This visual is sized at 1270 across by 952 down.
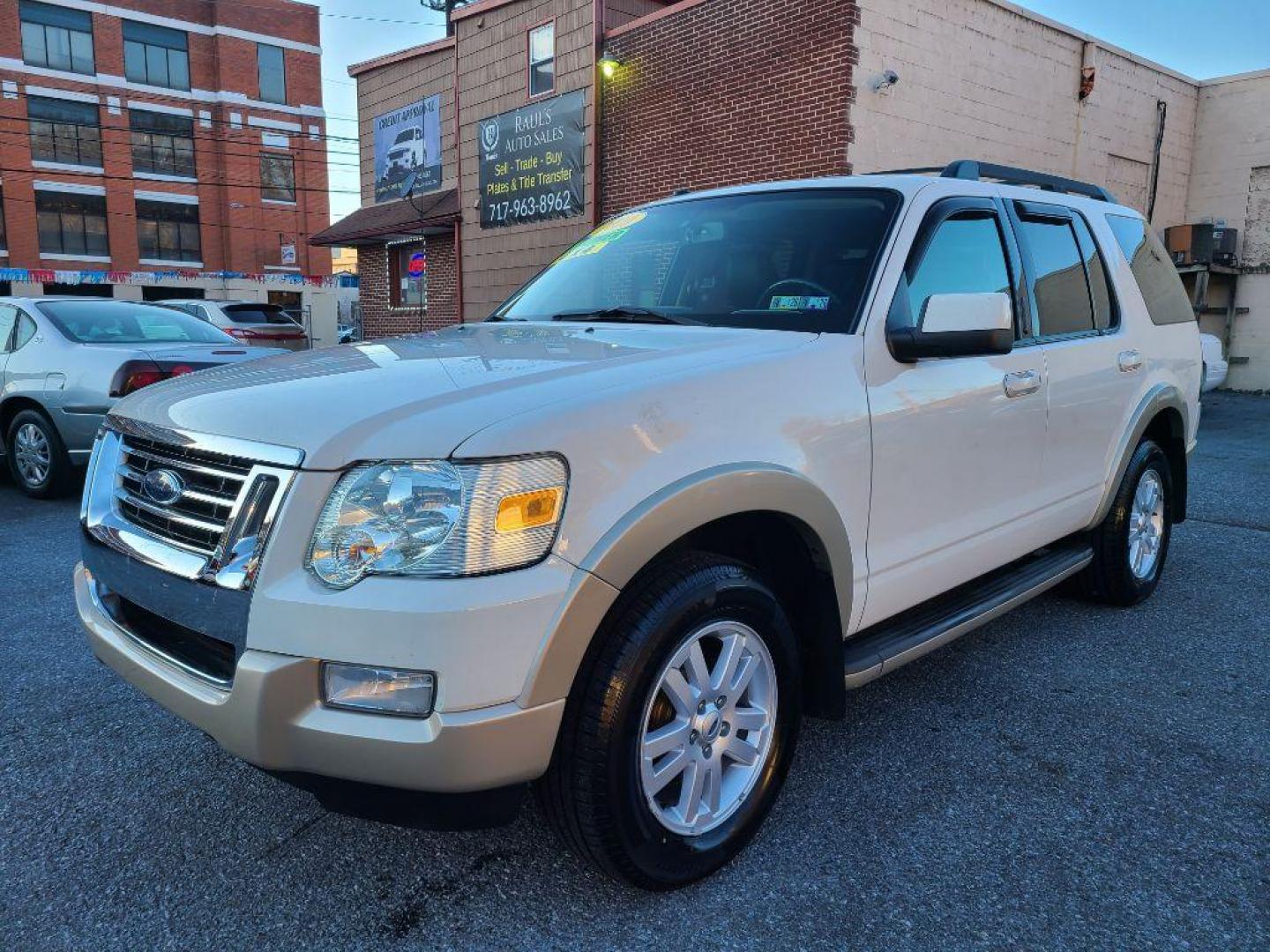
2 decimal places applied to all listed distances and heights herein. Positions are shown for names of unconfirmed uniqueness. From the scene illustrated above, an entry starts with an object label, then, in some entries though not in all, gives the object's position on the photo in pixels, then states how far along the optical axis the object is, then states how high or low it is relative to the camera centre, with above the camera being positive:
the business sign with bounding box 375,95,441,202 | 18.02 +3.18
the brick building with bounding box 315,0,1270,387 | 11.27 +2.86
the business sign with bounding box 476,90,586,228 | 14.71 +2.46
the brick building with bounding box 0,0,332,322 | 38.56 +6.93
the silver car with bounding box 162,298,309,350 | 16.38 -0.22
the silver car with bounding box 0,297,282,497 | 6.69 -0.41
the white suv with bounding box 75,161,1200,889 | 1.88 -0.46
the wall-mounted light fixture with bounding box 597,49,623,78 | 13.92 +3.68
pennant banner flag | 38.03 +1.34
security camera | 10.90 +2.75
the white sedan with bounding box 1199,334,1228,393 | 6.00 -0.19
